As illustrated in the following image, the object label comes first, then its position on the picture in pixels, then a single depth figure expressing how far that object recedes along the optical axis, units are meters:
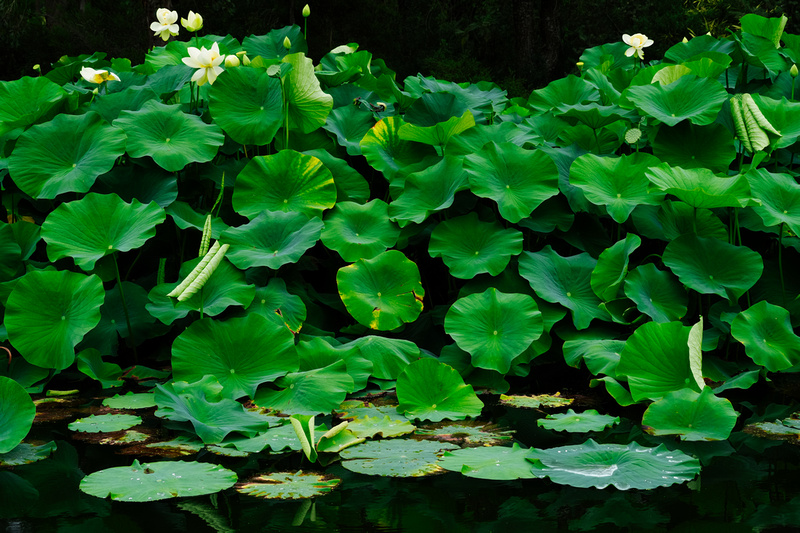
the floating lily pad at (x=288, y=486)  3.10
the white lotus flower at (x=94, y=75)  5.77
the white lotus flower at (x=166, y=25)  6.31
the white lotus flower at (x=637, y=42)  6.30
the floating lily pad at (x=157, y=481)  3.06
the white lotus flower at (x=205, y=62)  5.34
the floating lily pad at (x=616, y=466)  3.14
